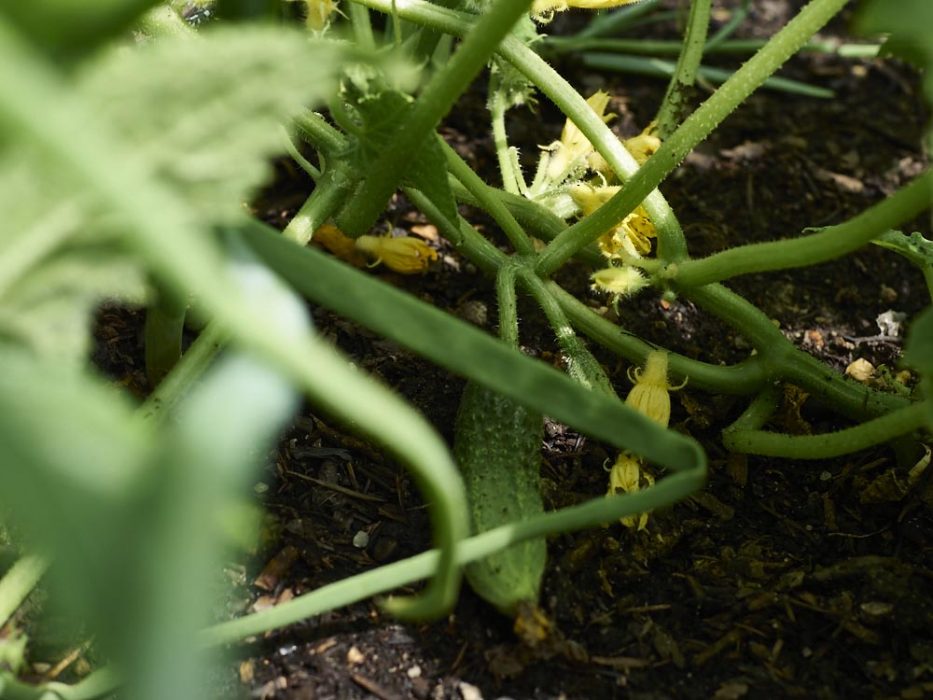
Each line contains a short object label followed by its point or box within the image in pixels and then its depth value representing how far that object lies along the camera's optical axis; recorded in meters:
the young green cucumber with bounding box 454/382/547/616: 0.37
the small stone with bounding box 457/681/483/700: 0.36
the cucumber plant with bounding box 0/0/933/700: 0.20
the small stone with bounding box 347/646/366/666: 0.37
